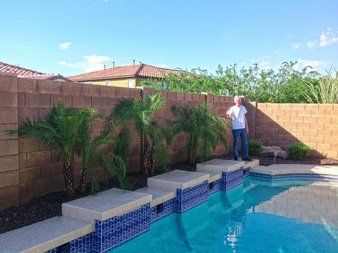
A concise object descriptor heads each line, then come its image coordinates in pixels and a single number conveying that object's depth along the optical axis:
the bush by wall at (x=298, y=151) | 10.56
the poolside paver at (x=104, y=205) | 4.12
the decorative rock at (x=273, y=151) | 10.61
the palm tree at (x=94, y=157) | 4.86
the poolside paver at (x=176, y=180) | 5.91
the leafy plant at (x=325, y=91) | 11.55
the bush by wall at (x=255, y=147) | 10.86
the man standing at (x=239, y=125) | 9.55
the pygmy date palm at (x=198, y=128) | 7.95
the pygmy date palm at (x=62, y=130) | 4.42
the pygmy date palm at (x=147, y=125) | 5.86
